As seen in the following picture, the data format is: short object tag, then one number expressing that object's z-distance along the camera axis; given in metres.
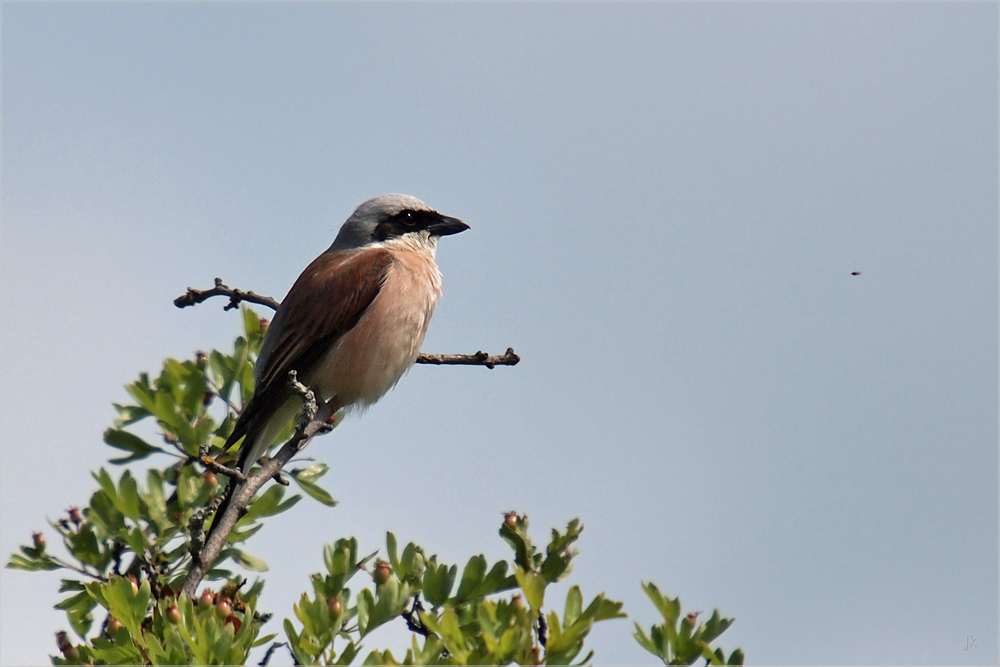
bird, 10.39
